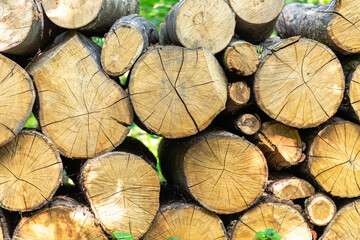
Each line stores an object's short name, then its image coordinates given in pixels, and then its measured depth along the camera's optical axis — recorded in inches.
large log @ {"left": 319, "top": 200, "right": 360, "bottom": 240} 245.4
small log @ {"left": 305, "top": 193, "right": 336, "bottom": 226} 239.8
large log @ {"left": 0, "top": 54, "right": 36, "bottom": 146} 192.2
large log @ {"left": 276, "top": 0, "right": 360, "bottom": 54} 226.7
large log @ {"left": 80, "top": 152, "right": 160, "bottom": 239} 209.0
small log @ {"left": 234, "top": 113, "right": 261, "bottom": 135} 230.3
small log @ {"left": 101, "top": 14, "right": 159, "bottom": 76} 205.5
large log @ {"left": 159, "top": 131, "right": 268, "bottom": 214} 223.0
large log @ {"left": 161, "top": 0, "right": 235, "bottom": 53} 214.4
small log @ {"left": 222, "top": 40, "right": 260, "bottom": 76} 216.7
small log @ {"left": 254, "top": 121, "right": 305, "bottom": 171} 235.0
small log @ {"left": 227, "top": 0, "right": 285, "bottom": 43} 228.1
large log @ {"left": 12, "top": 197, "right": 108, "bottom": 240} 203.2
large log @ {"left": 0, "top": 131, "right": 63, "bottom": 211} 197.5
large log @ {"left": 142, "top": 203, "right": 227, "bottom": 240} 226.8
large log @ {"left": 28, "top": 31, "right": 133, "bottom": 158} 209.2
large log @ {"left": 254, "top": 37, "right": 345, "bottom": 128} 221.6
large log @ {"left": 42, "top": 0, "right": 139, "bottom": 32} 210.2
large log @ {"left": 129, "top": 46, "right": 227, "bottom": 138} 207.2
